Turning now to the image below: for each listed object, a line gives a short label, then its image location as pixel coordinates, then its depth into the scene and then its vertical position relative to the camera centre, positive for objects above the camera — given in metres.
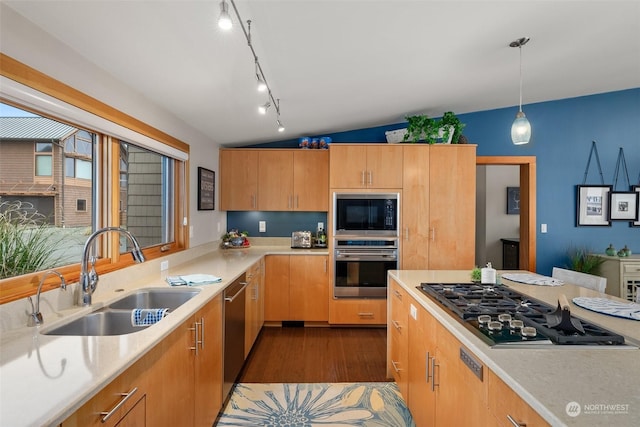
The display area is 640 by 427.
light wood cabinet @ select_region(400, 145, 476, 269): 3.80 +0.14
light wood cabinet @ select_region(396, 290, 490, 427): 1.22 -0.75
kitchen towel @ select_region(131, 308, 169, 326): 1.63 -0.53
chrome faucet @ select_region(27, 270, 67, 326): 1.34 -0.43
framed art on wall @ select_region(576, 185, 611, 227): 4.14 +0.12
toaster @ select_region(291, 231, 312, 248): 4.23 -0.35
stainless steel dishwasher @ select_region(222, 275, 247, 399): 2.24 -0.90
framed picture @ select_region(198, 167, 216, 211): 3.49 +0.26
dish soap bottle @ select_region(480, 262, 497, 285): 2.13 -0.41
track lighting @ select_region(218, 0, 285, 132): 1.18 +0.87
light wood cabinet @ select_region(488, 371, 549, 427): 0.87 -0.57
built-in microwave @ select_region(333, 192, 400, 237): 3.80 -0.01
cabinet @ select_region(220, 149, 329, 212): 4.18 +0.47
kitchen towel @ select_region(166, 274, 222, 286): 2.10 -0.45
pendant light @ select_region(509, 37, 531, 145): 2.32 +0.61
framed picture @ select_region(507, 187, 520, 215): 5.74 +0.24
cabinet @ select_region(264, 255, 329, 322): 3.87 -0.95
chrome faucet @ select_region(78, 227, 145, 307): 1.57 -0.31
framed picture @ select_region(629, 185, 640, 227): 4.12 -0.08
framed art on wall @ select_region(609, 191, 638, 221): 4.13 +0.09
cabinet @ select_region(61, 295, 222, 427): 1.01 -0.70
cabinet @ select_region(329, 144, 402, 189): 3.80 +0.54
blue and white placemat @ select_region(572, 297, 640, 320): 1.45 -0.45
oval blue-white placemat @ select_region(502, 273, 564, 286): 2.13 -0.45
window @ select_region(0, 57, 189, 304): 1.36 +0.26
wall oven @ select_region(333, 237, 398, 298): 3.80 -0.61
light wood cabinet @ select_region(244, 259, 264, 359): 2.91 -0.91
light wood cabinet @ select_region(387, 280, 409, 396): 2.18 -0.88
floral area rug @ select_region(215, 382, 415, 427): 2.14 -1.37
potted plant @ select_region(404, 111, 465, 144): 3.73 +0.98
